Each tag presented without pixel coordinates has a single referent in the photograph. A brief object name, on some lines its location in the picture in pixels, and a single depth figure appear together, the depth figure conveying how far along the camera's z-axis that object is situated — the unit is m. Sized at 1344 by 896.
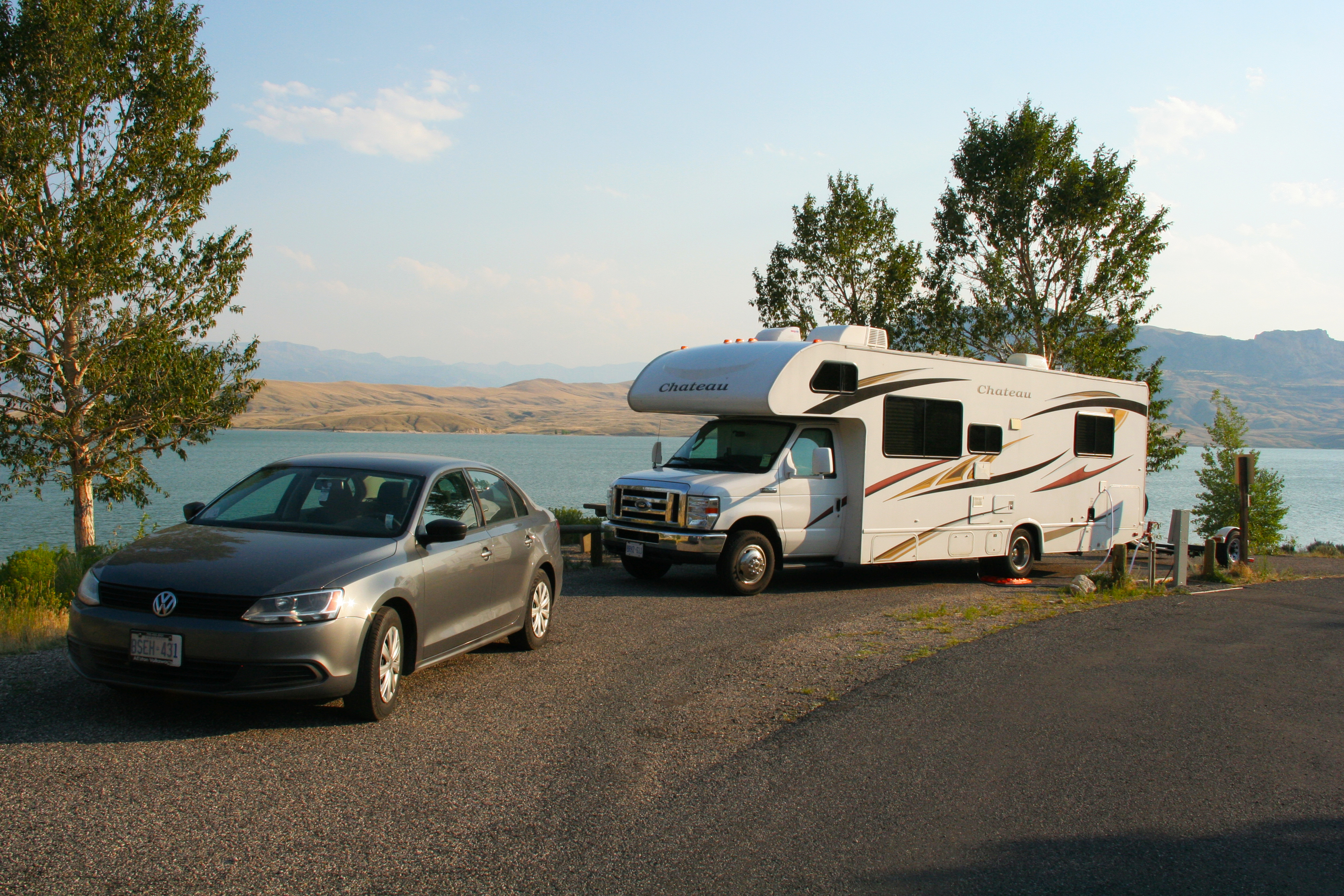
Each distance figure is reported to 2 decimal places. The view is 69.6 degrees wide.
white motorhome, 11.78
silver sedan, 5.29
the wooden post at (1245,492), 16.41
